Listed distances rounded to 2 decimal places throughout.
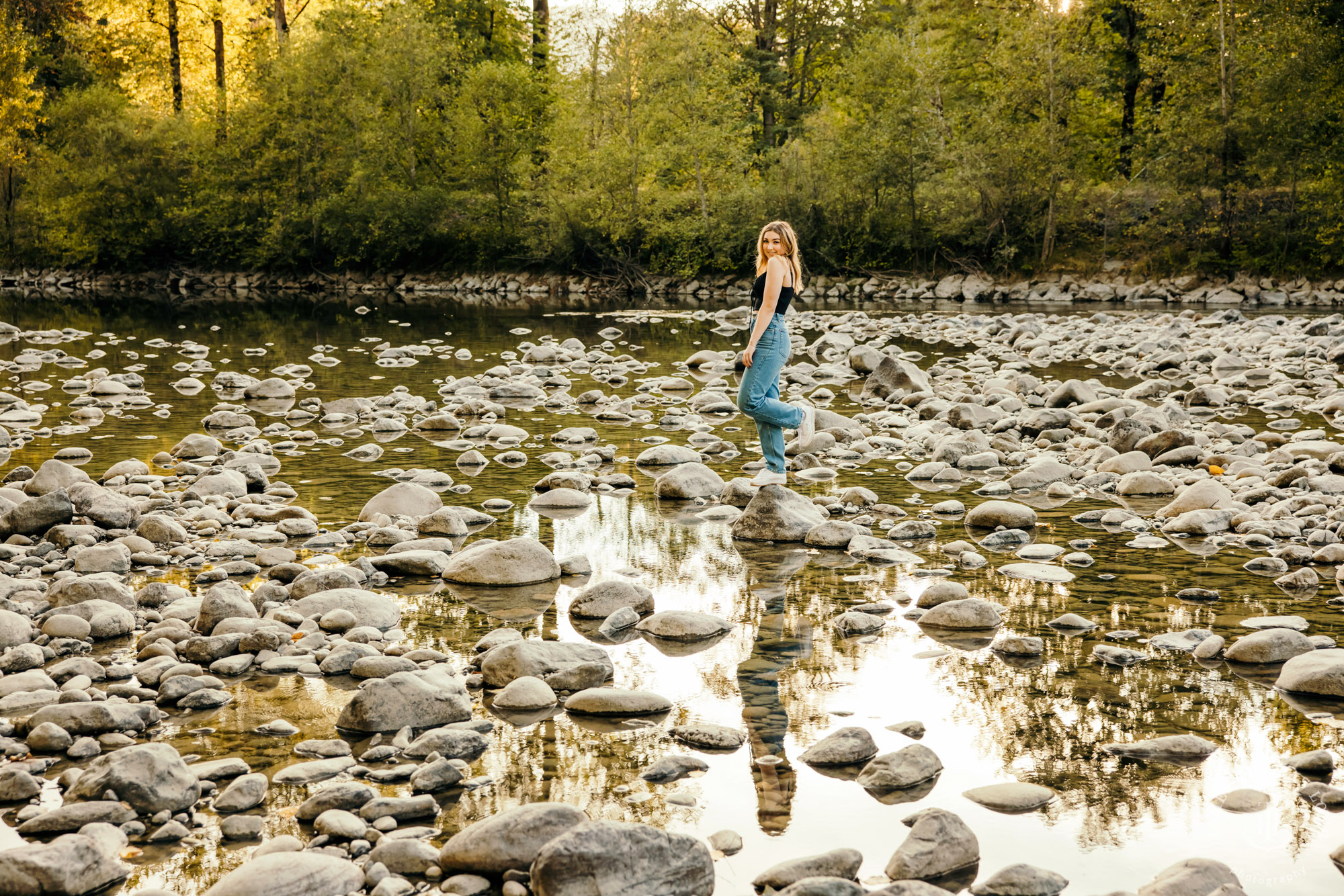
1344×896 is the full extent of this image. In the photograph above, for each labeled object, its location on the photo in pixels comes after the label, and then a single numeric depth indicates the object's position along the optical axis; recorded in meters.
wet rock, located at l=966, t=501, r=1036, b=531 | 7.33
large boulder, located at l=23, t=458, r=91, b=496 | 7.91
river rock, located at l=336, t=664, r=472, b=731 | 4.23
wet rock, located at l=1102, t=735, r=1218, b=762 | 3.99
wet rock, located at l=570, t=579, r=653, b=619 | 5.70
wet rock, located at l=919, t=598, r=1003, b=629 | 5.41
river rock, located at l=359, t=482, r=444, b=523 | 7.61
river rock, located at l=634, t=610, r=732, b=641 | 5.39
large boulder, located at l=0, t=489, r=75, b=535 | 6.94
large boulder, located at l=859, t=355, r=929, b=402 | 13.95
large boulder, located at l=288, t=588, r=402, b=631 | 5.43
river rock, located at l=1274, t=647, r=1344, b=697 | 4.50
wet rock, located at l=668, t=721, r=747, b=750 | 4.14
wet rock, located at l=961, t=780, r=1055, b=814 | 3.67
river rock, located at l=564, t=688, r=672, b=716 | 4.45
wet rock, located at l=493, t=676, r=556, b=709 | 4.50
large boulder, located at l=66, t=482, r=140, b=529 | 7.12
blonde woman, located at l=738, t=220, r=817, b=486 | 8.19
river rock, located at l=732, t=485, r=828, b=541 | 7.22
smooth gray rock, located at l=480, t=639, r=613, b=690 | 4.74
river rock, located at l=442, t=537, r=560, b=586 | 6.25
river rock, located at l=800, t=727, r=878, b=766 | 3.98
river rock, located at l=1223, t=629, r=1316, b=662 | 4.87
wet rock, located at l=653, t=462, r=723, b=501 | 8.40
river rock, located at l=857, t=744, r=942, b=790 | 3.82
